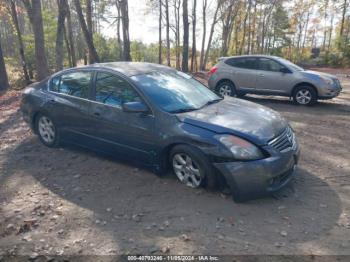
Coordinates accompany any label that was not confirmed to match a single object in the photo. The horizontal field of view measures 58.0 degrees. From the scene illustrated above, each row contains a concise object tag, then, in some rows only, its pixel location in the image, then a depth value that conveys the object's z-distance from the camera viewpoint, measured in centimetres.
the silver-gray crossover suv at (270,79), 959
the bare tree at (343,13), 3651
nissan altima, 384
